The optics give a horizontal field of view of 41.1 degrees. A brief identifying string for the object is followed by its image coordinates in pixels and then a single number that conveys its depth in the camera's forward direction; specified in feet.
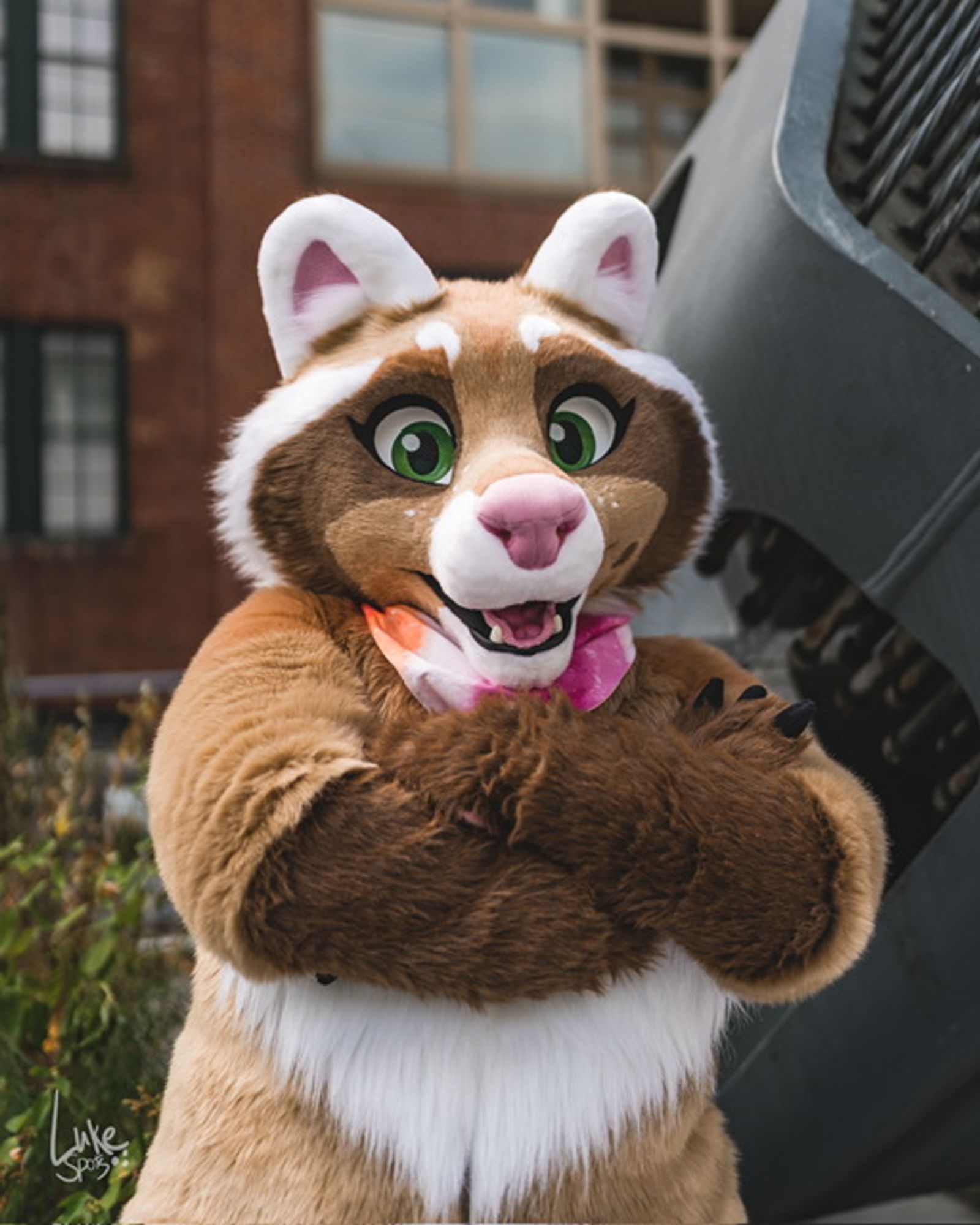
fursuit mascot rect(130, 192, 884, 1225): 4.78
